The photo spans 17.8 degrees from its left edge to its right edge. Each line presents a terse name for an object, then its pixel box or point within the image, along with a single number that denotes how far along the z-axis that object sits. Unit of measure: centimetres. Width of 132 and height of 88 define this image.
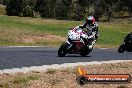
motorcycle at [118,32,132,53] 2466
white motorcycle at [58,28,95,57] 1934
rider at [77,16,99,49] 1980
